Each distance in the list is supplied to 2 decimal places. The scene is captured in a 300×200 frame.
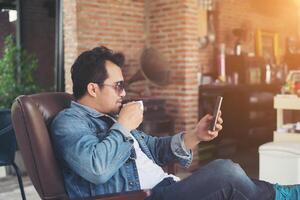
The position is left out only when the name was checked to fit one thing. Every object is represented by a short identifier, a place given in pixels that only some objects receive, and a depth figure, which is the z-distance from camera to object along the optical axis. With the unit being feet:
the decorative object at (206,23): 18.34
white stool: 9.94
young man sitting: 5.24
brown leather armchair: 5.81
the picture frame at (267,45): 22.06
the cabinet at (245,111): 16.75
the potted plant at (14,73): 15.80
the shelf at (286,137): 11.57
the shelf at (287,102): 11.97
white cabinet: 11.66
